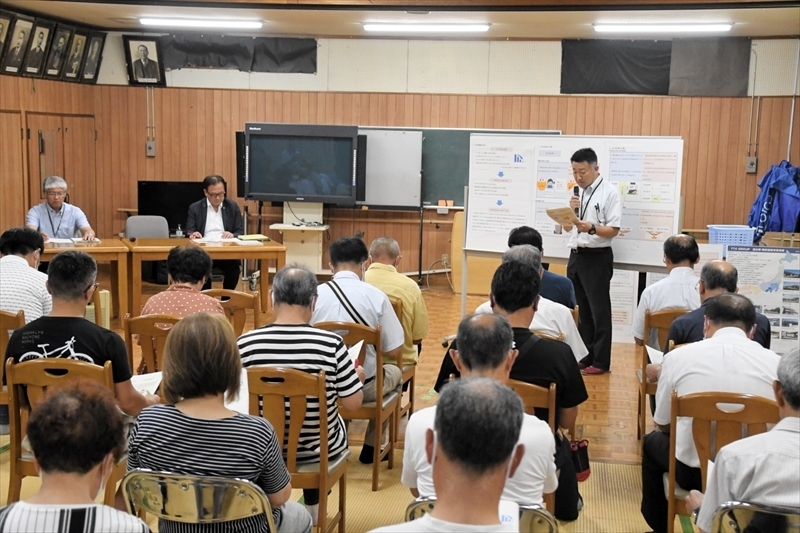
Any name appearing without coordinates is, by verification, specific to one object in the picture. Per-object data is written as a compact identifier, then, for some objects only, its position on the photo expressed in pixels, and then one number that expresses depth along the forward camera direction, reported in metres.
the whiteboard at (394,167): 10.55
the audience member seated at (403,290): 4.90
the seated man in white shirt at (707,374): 3.21
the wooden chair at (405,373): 4.70
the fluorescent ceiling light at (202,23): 9.68
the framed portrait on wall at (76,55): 10.38
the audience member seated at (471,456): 1.62
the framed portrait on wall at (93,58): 10.70
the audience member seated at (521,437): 2.47
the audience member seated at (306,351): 3.29
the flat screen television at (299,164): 10.47
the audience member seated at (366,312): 4.32
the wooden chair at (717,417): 2.86
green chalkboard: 10.60
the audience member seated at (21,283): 4.61
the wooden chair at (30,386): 3.18
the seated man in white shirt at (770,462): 2.30
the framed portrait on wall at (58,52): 9.95
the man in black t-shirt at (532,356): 3.22
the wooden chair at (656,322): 4.68
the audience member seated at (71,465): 1.75
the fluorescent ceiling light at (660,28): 9.21
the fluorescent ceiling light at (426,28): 9.72
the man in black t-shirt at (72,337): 3.39
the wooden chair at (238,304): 4.66
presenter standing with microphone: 6.59
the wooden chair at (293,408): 3.11
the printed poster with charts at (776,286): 5.46
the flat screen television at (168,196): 10.77
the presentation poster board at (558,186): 6.86
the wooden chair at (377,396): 3.98
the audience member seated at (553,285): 5.30
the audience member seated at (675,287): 5.12
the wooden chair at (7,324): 4.10
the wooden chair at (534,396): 3.04
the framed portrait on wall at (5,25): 8.91
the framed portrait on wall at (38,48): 9.52
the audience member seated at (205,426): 2.41
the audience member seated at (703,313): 4.13
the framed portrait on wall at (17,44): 9.14
